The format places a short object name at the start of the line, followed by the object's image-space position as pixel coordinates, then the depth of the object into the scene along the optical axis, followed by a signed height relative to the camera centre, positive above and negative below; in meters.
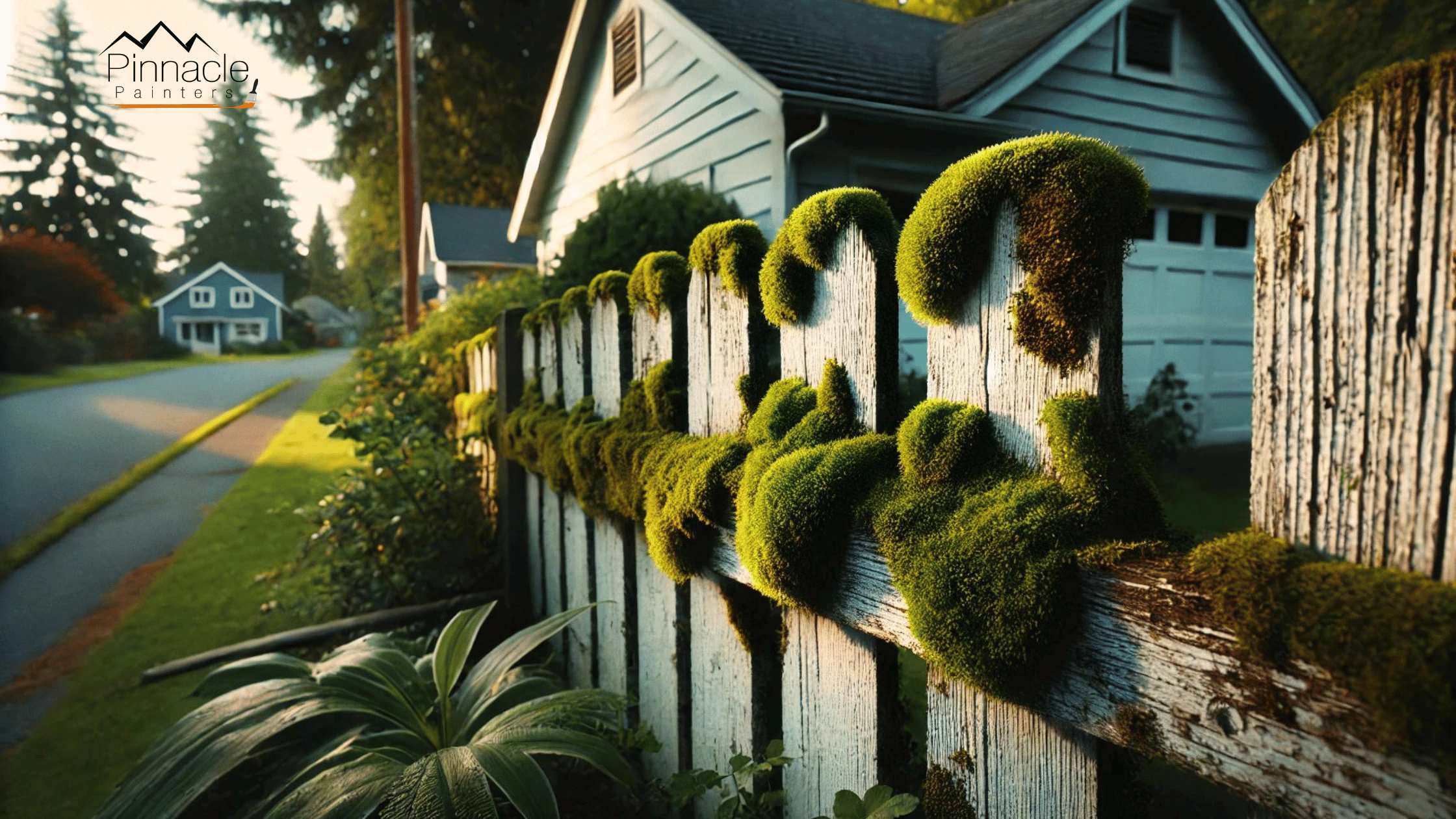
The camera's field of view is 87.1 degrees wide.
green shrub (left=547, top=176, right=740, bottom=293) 5.56 +1.11
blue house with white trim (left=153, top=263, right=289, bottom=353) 39.81 +3.63
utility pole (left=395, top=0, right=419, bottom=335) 10.95 +3.02
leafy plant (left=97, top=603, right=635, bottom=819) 1.45 -0.80
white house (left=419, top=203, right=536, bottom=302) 19.44 +3.38
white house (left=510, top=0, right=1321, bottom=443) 5.95 +2.44
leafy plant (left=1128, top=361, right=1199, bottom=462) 7.20 -0.48
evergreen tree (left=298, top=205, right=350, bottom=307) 59.46 +8.73
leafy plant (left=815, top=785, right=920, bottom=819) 1.11 -0.64
